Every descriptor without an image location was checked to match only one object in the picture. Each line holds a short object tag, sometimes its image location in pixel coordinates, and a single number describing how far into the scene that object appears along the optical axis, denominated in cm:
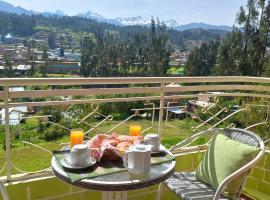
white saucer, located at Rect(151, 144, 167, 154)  197
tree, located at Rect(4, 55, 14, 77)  2967
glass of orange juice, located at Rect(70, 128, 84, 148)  192
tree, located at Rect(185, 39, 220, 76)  3112
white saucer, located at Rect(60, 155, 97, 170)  167
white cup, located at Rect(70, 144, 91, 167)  166
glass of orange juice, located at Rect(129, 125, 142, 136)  212
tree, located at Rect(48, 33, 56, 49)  4963
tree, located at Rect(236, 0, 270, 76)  1922
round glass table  154
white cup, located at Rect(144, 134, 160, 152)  199
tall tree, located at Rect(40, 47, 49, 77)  3441
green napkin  161
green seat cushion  209
